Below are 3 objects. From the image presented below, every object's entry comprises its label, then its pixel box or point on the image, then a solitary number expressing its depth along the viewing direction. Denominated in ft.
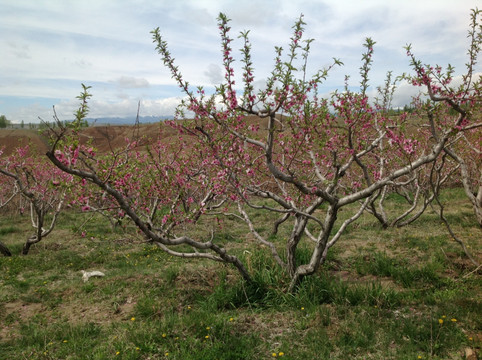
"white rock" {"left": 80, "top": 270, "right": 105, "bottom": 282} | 23.67
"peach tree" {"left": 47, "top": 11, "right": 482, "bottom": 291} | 14.19
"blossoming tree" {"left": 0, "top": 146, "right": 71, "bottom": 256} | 28.96
